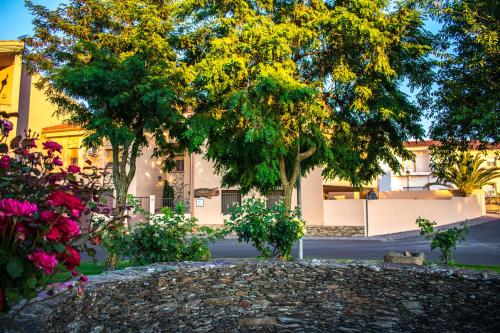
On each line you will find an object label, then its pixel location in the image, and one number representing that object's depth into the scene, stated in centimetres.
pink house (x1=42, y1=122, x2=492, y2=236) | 2428
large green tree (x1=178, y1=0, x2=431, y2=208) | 1095
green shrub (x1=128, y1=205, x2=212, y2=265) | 746
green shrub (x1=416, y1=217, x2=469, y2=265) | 930
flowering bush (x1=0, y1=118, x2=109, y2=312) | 219
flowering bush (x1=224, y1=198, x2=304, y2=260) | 804
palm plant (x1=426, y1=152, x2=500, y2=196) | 3347
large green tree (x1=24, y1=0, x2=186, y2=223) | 1045
